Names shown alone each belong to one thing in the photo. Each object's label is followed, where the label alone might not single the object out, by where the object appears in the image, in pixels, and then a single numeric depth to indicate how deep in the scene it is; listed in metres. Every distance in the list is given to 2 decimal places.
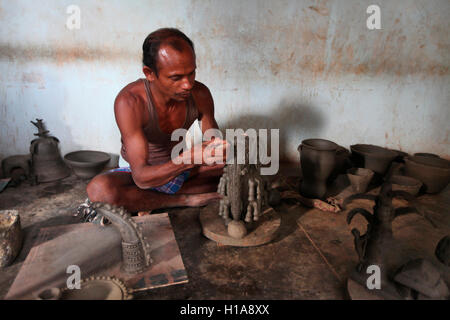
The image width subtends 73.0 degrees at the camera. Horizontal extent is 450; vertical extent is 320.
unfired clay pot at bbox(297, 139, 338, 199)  2.99
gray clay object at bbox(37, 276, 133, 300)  1.54
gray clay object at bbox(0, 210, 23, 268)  1.89
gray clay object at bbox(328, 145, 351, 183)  3.41
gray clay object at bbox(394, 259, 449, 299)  1.54
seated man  2.12
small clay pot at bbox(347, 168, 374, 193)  3.13
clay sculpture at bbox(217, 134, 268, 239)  2.17
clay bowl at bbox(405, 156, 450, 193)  3.21
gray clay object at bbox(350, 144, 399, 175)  3.37
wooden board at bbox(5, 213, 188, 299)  1.75
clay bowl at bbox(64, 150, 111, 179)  3.23
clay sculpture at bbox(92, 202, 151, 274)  1.72
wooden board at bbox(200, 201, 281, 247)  2.19
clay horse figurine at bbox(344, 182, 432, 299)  1.69
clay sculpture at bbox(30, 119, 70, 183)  3.24
